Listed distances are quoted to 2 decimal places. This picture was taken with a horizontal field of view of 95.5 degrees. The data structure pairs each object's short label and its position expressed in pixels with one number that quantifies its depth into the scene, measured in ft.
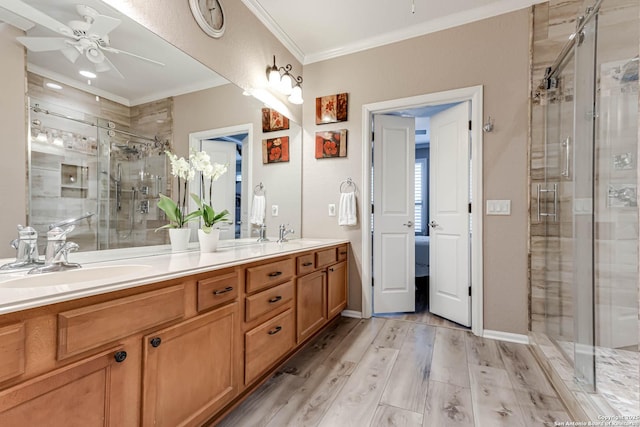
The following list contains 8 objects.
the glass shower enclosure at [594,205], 5.83
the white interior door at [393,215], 9.72
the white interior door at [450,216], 8.57
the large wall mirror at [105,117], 3.93
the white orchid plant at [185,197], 5.68
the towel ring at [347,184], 9.60
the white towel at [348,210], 9.36
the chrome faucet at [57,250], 3.58
